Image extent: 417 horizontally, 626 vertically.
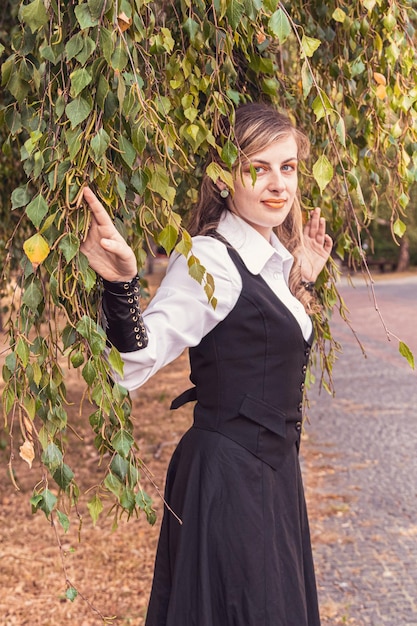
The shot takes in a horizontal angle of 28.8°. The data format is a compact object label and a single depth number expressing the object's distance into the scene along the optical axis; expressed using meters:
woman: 2.09
